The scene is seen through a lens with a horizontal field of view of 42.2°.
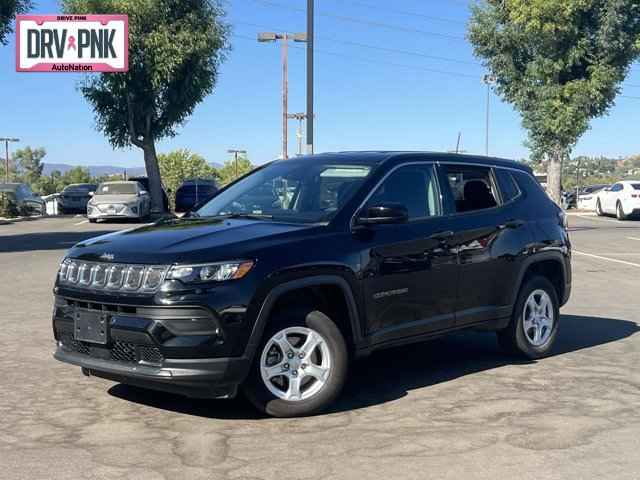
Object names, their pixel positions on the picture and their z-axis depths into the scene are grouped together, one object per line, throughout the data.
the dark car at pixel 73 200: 36.81
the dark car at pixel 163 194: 34.47
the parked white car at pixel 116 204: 28.16
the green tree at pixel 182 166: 123.22
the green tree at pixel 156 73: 32.41
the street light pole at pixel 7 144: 82.34
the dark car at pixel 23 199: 31.11
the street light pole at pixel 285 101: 35.60
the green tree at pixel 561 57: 25.98
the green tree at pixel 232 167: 119.31
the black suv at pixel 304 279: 4.98
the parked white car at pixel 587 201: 40.06
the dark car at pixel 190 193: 35.62
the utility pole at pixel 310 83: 19.31
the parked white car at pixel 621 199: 32.41
